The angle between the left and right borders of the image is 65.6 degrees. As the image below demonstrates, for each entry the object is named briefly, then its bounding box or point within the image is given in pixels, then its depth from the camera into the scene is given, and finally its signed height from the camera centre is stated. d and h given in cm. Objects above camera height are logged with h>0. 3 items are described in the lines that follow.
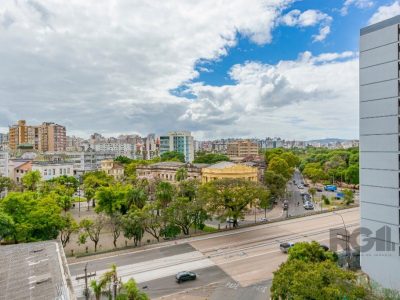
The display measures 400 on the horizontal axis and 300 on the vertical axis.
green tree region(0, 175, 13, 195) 5368 -600
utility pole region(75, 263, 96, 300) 2415 -996
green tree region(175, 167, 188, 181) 5968 -500
